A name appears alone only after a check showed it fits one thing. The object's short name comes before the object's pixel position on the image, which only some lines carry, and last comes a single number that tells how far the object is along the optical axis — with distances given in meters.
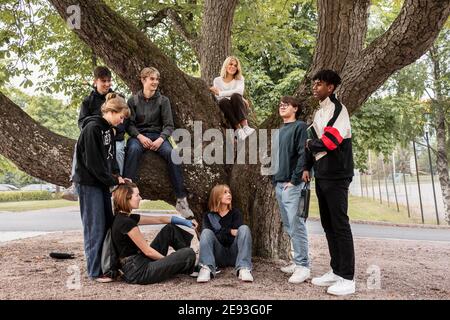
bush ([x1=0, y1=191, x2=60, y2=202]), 31.14
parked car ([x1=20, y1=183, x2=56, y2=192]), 35.12
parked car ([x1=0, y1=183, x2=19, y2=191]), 38.58
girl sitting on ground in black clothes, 4.31
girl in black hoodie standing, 4.31
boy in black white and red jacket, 4.05
